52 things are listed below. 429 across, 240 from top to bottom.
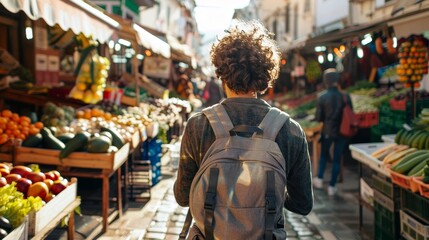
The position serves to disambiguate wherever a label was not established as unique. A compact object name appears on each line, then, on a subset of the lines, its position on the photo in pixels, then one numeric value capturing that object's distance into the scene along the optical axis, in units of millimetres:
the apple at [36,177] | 4434
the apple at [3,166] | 4467
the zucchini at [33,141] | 6008
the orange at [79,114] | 8945
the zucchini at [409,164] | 4836
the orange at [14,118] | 7157
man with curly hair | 2686
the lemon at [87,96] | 9289
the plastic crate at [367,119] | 11203
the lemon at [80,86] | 9258
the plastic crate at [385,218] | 5035
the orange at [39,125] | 7183
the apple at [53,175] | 4660
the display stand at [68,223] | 3764
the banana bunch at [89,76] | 9234
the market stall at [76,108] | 5816
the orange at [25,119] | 7191
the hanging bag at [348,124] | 8930
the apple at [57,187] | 4434
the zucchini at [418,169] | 4629
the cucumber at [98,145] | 5846
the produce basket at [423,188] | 4176
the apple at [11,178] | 4269
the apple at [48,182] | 4404
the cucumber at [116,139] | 6562
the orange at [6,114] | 7160
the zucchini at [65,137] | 6301
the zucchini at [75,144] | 5793
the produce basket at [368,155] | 5450
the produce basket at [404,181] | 4410
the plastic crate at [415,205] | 4320
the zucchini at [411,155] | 5027
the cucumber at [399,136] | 5965
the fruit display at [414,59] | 8766
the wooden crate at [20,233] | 3162
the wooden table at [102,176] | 5824
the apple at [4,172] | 4383
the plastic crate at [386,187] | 5066
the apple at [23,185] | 4230
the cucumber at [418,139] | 5377
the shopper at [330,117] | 9008
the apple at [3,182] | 3990
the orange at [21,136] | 6410
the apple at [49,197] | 4180
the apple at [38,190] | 4145
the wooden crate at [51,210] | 3605
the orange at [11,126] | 6613
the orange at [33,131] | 6746
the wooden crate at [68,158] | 5809
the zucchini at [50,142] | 5988
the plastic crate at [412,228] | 4195
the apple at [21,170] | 4523
